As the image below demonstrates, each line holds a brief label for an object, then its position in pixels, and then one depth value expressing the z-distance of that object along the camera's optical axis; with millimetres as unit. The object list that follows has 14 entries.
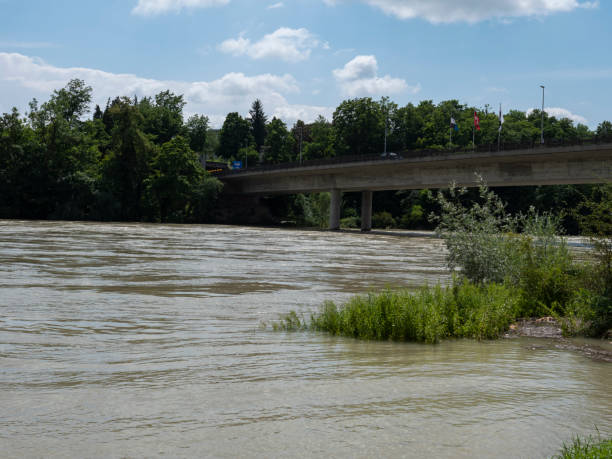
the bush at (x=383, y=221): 95812
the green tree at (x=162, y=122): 115312
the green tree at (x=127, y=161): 86875
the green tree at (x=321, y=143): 126812
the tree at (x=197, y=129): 135750
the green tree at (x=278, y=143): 145000
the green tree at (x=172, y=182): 86438
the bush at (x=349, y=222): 94438
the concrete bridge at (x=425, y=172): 51219
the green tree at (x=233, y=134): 175375
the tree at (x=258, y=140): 194625
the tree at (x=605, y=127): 124688
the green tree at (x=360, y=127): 118438
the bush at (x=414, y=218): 91812
